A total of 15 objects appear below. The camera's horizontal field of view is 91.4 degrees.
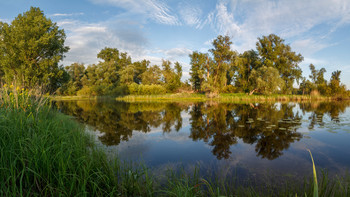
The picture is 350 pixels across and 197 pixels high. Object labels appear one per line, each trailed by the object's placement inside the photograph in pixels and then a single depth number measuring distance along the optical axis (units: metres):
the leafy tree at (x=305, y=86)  46.06
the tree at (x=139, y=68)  64.86
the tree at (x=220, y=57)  39.53
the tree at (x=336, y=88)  35.26
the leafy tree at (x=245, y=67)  44.24
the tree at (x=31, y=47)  16.70
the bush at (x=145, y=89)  45.50
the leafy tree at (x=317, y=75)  54.38
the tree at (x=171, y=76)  50.25
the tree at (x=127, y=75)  51.40
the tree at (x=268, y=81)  33.31
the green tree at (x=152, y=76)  57.38
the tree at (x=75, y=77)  57.83
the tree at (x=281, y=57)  43.77
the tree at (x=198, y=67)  44.66
